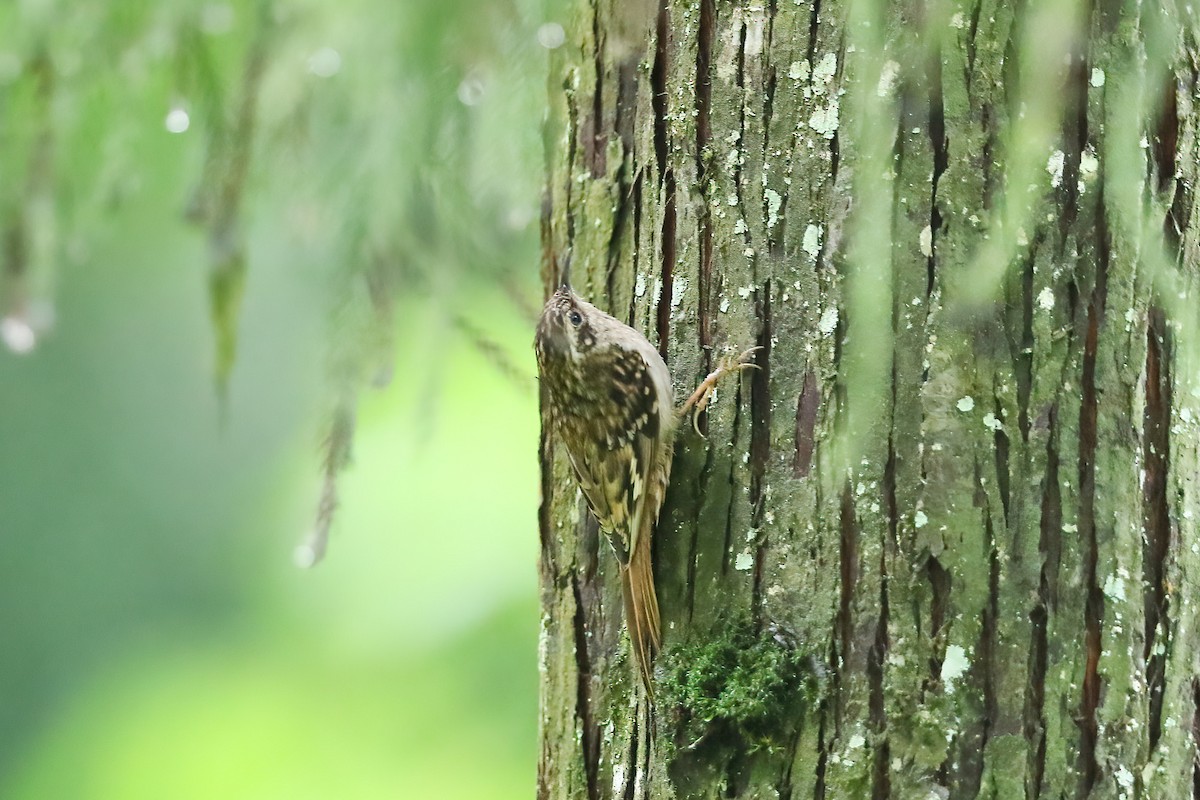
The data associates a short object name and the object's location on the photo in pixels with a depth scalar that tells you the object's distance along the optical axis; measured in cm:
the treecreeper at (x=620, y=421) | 676
